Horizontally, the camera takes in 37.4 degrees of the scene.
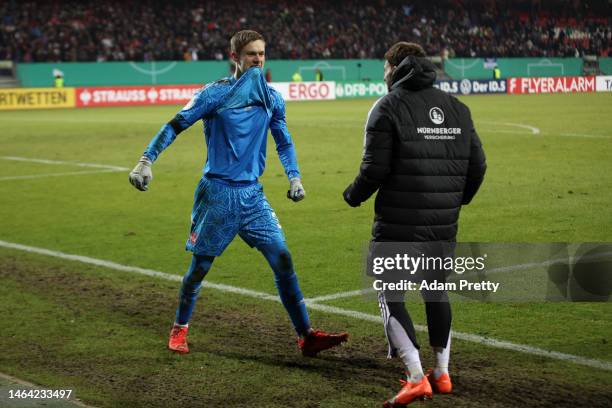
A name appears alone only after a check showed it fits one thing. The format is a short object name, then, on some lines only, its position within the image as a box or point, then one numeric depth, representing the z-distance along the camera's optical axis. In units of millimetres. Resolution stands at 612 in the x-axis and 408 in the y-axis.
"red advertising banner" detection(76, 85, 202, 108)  41491
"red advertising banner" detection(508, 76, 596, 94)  48031
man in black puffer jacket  4289
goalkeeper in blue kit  5355
